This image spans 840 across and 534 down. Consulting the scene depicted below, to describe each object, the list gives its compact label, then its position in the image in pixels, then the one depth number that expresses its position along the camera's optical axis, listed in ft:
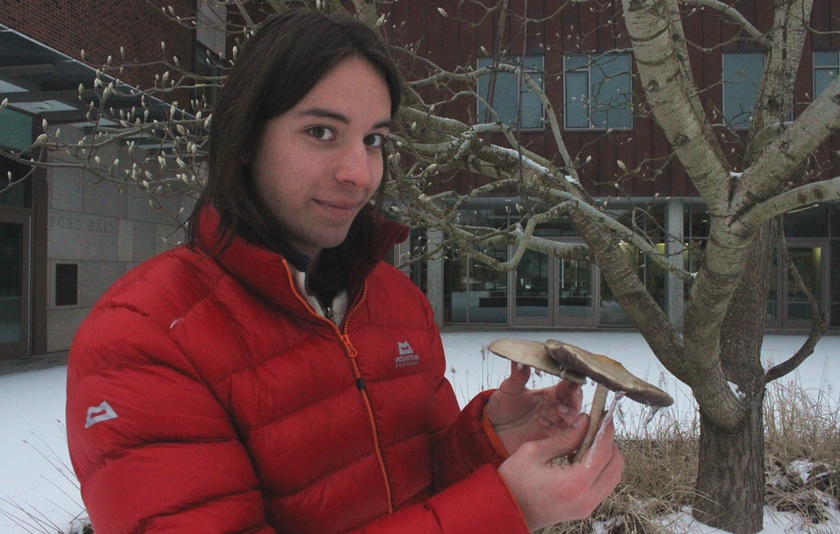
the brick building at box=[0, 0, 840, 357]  33.94
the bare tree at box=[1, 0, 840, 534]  7.98
